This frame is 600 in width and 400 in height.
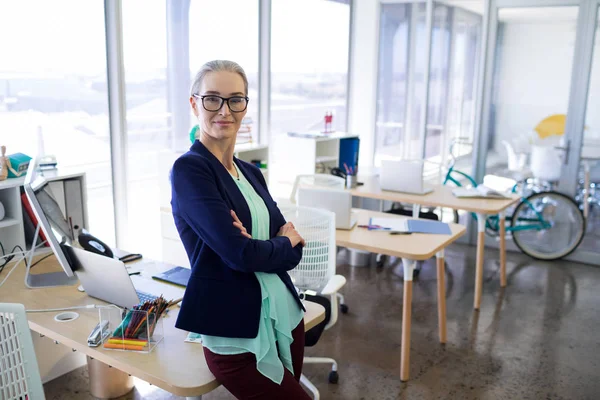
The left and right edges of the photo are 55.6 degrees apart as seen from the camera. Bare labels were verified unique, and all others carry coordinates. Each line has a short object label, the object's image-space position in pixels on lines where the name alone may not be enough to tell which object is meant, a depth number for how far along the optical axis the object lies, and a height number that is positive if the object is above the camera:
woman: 1.63 -0.48
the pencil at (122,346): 1.91 -0.84
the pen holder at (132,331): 1.92 -0.81
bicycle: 5.55 -1.19
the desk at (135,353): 1.73 -0.86
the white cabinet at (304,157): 5.40 -0.59
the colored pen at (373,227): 3.64 -0.82
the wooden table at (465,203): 4.28 -0.79
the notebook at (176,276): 2.56 -0.83
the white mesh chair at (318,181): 4.63 -0.71
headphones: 2.52 -0.68
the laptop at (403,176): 4.70 -0.64
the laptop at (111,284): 2.10 -0.74
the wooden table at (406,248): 3.20 -0.84
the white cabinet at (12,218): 2.98 -0.67
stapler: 1.93 -0.82
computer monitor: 2.19 -0.53
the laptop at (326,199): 3.52 -0.63
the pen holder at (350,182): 4.93 -0.73
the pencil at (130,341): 1.92 -0.83
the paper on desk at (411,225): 3.57 -0.81
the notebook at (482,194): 4.56 -0.74
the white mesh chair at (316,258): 3.06 -0.87
